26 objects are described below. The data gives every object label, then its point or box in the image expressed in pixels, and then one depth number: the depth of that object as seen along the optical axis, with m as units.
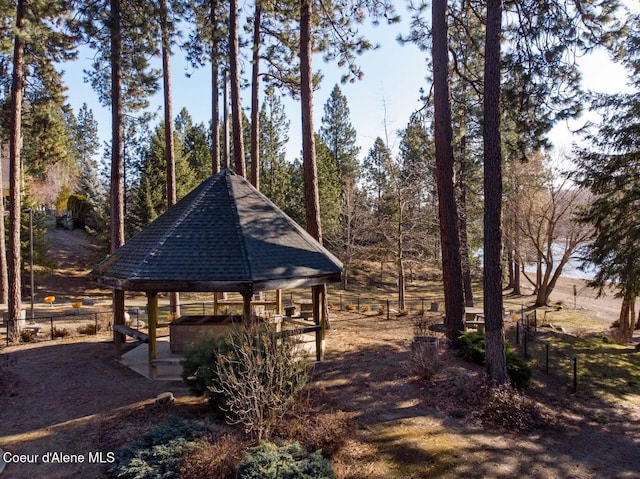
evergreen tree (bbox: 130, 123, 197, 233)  25.97
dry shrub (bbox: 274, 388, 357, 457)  5.50
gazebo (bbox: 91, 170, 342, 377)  8.31
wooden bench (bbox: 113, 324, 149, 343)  9.05
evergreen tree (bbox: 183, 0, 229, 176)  14.02
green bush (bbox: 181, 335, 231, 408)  6.40
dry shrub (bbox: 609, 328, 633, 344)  17.00
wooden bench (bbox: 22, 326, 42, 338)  12.48
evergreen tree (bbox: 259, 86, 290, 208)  36.80
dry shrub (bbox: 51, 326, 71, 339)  12.68
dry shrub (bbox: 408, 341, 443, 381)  8.40
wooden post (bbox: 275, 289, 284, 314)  12.89
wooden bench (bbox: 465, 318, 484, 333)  12.84
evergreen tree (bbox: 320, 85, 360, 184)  41.53
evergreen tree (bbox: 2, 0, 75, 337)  12.52
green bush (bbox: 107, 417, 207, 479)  4.84
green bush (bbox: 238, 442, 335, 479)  4.62
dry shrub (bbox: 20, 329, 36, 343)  12.10
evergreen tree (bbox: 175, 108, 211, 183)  36.78
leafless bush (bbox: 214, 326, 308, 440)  5.45
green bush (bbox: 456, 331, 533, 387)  8.55
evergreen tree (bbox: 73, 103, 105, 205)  59.47
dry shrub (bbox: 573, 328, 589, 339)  16.18
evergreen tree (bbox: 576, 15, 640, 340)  12.24
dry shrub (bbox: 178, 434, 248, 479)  4.77
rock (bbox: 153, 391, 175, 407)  7.12
